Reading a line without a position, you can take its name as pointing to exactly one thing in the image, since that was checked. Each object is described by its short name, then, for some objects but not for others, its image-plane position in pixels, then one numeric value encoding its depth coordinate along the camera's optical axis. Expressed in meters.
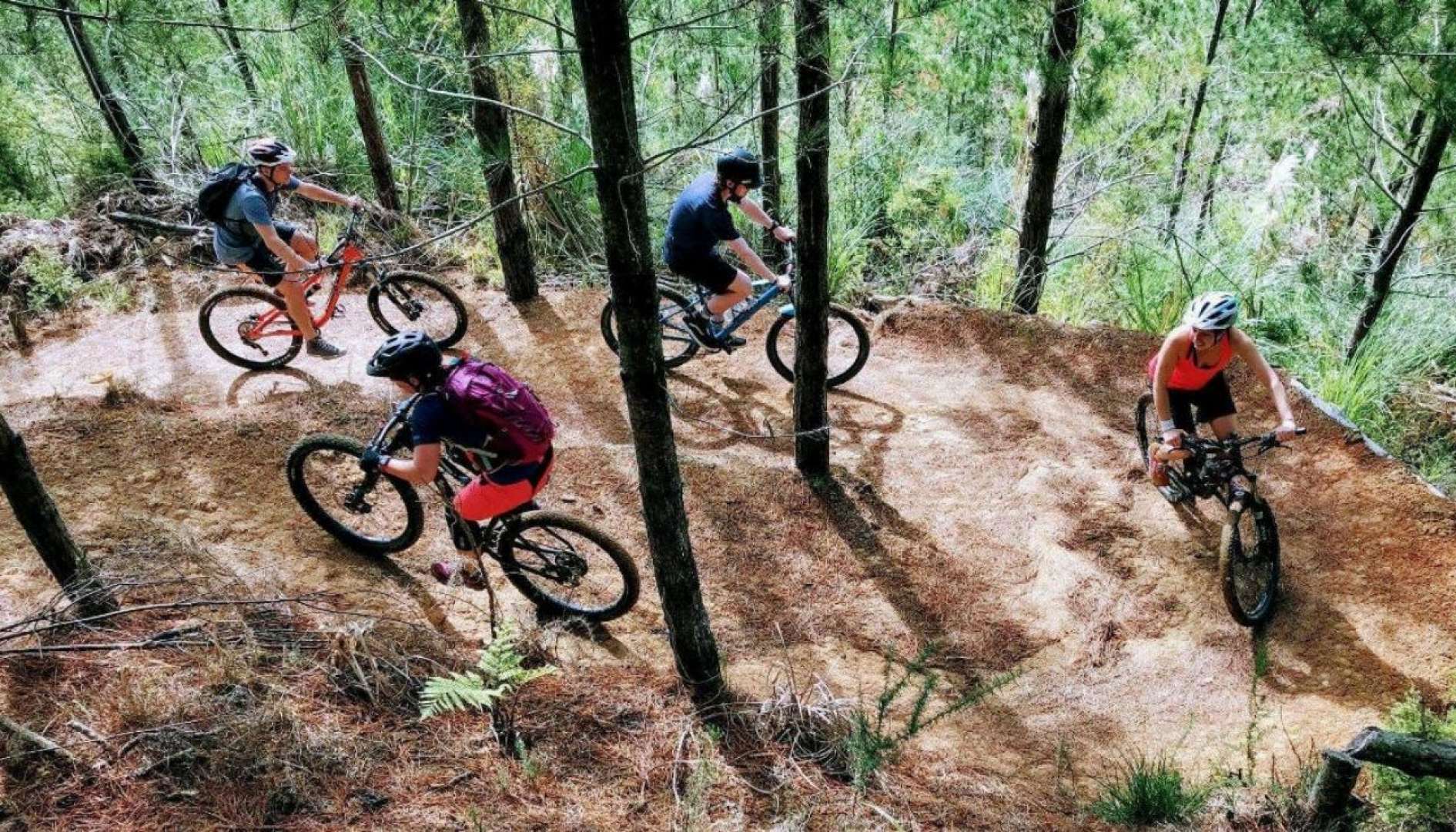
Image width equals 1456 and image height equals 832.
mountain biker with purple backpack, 3.99
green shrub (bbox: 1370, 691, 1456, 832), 3.10
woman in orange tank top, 4.74
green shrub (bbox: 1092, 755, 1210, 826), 3.47
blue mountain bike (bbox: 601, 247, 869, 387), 7.07
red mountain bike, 7.01
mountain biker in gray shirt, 6.03
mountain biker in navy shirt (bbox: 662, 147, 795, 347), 5.88
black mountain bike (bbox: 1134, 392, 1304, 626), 4.82
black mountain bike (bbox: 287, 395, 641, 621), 4.62
